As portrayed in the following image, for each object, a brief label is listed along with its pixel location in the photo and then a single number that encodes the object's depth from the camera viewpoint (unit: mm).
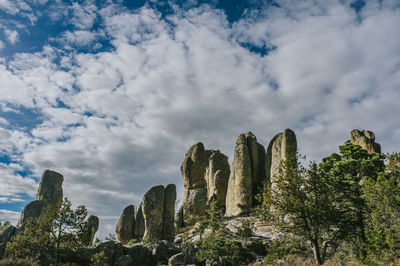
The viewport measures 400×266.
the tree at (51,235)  21922
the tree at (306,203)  18750
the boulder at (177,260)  24219
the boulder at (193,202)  45988
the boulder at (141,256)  25938
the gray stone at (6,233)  30659
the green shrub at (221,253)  23078
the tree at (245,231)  28469
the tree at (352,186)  22036
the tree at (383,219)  17938
